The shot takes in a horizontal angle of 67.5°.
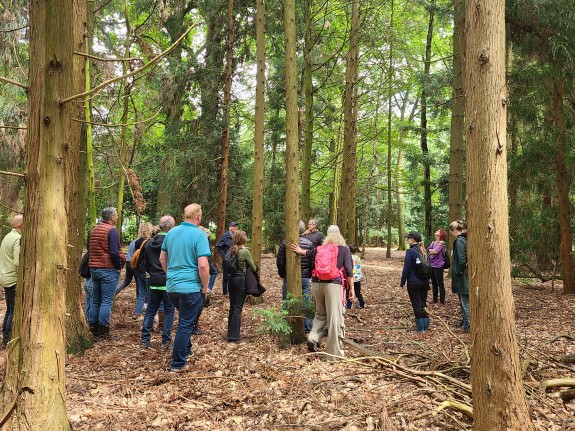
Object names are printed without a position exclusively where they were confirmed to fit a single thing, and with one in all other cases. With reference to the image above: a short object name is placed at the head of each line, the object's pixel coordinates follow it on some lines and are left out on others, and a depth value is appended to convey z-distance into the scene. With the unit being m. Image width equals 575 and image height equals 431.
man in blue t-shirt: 5.34
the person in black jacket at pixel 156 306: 6.43
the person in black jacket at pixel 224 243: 9.55
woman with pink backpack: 6.00
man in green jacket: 6.18
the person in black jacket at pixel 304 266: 7.29
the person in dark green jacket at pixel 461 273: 7.48
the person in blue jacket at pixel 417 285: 7.71
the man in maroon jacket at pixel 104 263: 6.61
